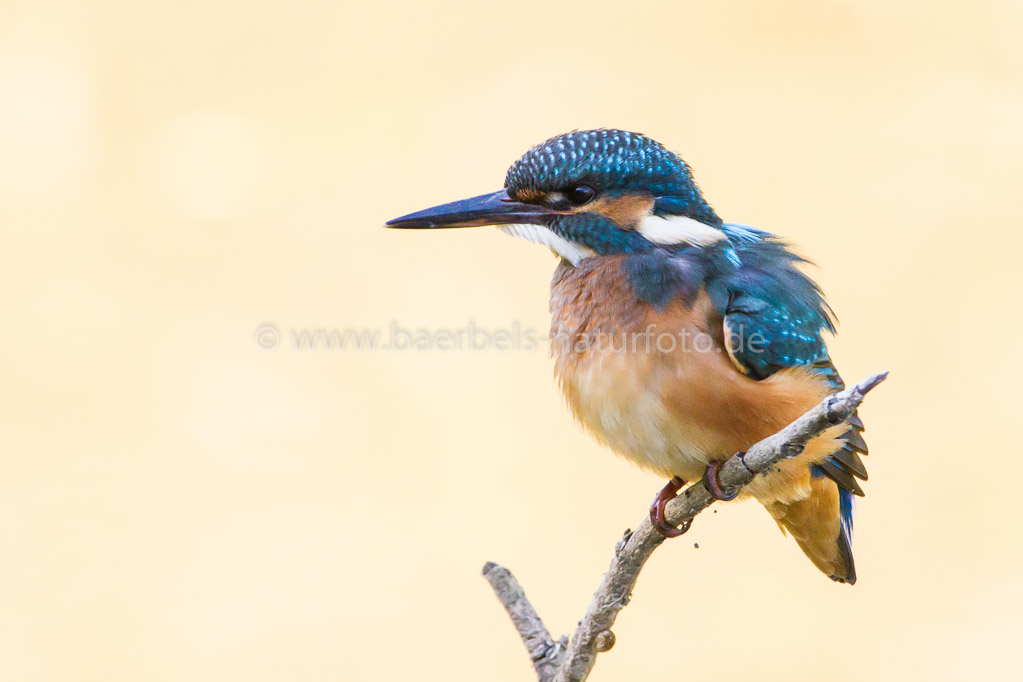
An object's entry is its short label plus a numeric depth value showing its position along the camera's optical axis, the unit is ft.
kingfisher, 14.21
